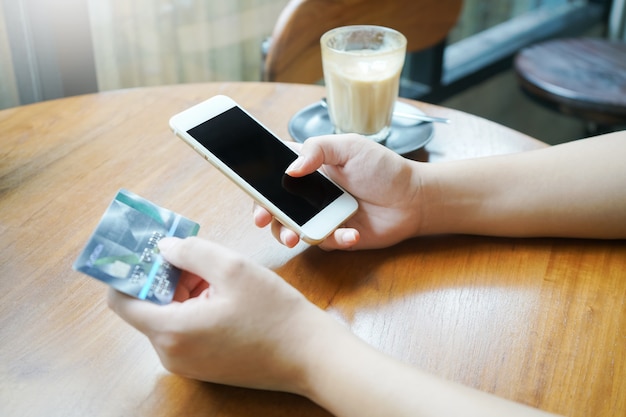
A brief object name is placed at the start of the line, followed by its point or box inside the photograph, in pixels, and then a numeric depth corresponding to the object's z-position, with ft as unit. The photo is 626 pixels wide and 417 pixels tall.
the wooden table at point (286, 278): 2.02
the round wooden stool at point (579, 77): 5.70
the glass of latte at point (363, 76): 3.31
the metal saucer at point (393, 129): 3.34
